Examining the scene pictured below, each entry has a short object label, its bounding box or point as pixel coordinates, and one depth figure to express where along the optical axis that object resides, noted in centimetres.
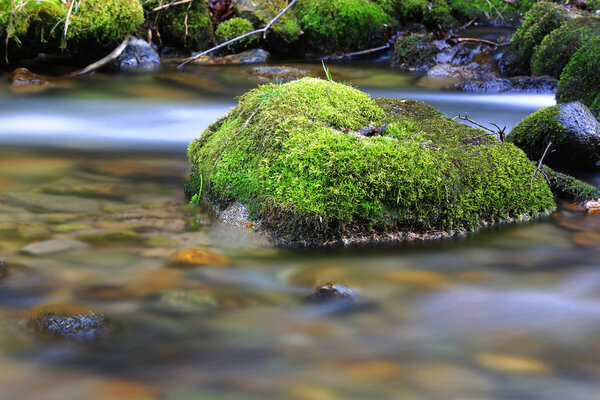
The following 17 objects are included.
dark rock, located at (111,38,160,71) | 923
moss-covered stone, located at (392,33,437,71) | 974
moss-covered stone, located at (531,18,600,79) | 730
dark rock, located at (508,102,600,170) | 457
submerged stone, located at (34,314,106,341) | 237
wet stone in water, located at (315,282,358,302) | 278
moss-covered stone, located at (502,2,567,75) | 845
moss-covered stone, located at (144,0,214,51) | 1015
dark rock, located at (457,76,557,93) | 760
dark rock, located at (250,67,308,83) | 863
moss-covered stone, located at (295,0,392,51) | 1066
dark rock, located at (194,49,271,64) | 978
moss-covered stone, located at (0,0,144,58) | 797
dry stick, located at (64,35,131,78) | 847
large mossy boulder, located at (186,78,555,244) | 329
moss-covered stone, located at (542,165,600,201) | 413
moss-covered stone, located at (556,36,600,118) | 599
